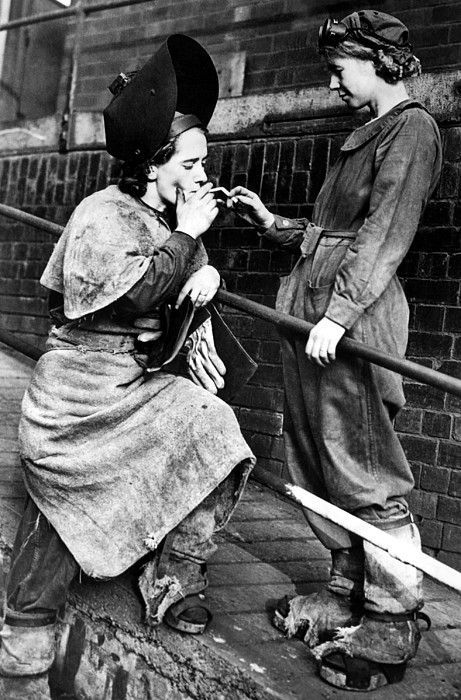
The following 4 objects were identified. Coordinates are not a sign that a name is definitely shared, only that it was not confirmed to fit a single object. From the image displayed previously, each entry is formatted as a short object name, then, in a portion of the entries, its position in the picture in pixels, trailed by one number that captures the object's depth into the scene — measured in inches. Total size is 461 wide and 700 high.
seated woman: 103.3
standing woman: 97.2
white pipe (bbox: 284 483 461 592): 90.7
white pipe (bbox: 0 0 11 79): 295.4
